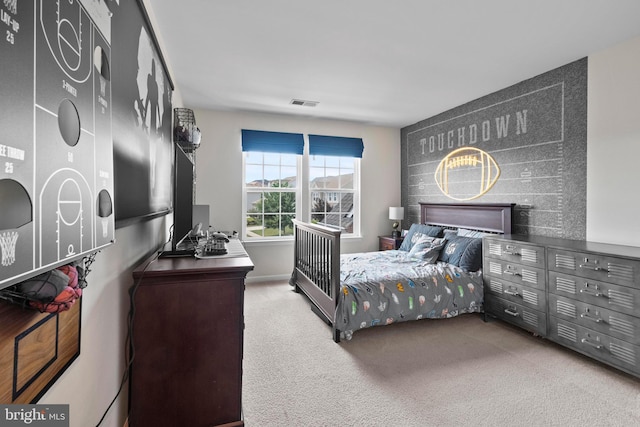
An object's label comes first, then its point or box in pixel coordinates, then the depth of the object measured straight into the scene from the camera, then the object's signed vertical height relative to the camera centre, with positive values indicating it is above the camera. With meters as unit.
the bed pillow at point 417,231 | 4.01 -0.34
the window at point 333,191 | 4.86 +0.28
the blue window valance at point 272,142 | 4.36 +0.98
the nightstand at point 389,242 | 4.65 -0.54
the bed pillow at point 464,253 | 3.21 -0.49
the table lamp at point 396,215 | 4.84 -0.11
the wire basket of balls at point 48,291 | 0.61 -0.18
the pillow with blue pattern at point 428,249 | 3.50 -0.48
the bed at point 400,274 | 2.65 -0.65
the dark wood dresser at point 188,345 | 1.44 -0.66
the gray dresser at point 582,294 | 2.04 -0.65
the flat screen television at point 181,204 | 1.83 +0.03
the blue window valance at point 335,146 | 4.69 +0.99
